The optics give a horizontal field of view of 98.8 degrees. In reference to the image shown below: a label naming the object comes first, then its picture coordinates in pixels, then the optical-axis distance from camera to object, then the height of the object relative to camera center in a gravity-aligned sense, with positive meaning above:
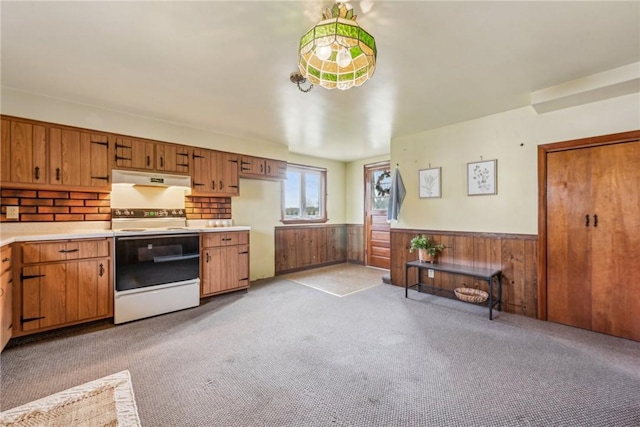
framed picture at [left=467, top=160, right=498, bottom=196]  3.34 +0.46
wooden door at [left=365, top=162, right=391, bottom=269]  5.68 -0.01
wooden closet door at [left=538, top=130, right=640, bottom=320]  2.97 -0.13
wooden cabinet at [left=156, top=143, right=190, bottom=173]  3.45 +0.74
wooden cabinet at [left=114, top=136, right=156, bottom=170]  3.16 +0.73
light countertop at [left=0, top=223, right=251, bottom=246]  2.45 -0.18
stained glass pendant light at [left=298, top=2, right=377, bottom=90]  1.42 +0.91
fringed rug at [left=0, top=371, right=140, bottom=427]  1.55 -1.17
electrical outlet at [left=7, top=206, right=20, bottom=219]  2.76 +0.03
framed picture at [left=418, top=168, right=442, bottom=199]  3.88 +0.45
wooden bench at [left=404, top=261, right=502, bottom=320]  2.98 -0.67
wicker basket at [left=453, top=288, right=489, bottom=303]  3.31 -0.99
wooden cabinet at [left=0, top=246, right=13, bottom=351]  2.18 -0.67
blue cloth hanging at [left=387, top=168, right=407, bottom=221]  4.30 +0.32
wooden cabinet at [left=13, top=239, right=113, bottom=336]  2.46 -0.73
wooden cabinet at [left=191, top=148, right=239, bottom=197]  3.77 +0.60
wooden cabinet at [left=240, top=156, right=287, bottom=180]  4.30 +0.76
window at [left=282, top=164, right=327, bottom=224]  5.49 +0.41
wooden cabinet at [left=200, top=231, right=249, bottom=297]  3.58 -0.66
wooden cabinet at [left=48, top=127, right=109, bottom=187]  2.79 +0.60
